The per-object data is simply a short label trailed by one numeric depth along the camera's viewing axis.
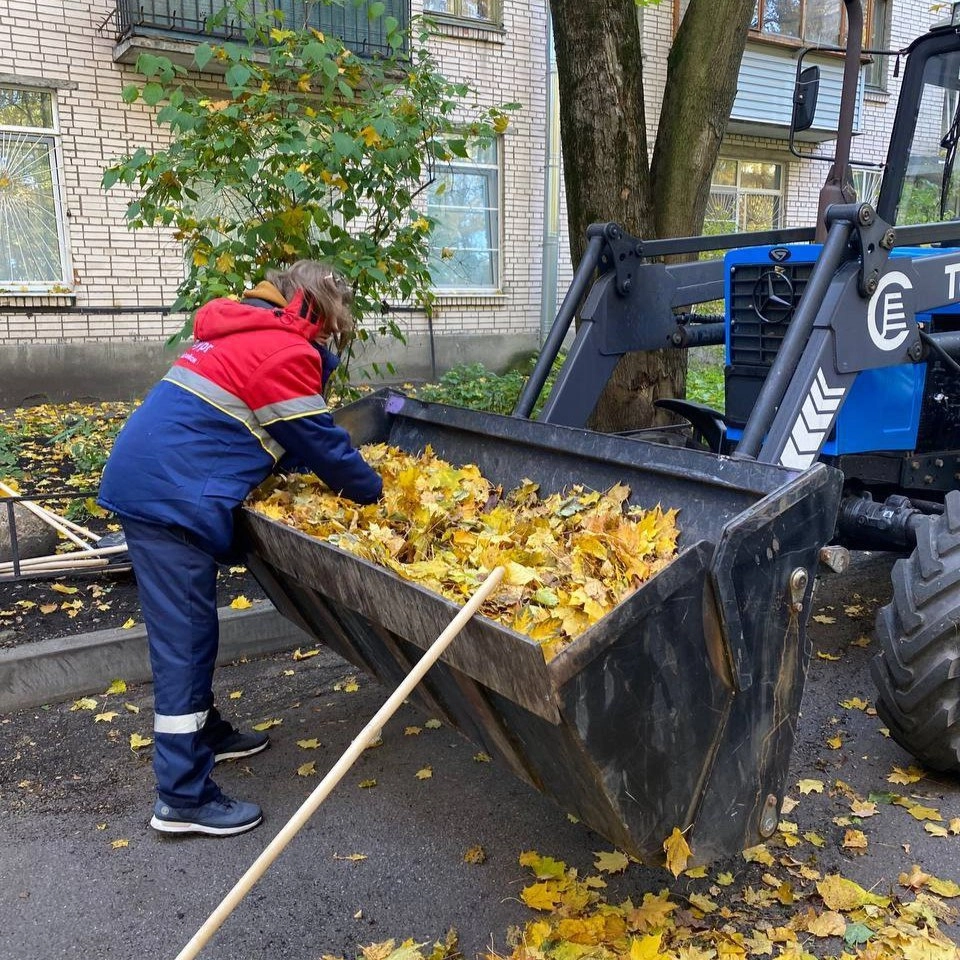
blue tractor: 3.14
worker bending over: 3.14
